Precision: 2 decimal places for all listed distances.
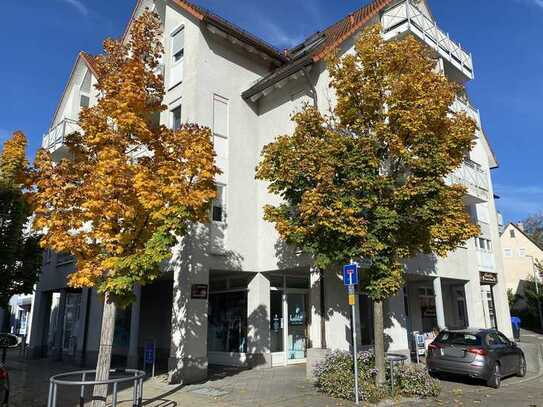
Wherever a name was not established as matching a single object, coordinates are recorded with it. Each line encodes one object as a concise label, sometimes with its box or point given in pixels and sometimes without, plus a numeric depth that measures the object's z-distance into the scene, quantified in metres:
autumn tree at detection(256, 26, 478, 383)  10.15
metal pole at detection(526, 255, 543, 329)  34.81
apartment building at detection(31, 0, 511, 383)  13.96
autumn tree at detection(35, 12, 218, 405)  8.69
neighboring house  45.44
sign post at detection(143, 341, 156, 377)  13.80
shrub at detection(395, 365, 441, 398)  9.84
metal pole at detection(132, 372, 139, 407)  7.39
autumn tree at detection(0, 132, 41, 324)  12.91
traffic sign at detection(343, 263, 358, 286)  9.69
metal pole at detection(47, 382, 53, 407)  6.94
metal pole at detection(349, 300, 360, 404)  9.16
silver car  11.71
